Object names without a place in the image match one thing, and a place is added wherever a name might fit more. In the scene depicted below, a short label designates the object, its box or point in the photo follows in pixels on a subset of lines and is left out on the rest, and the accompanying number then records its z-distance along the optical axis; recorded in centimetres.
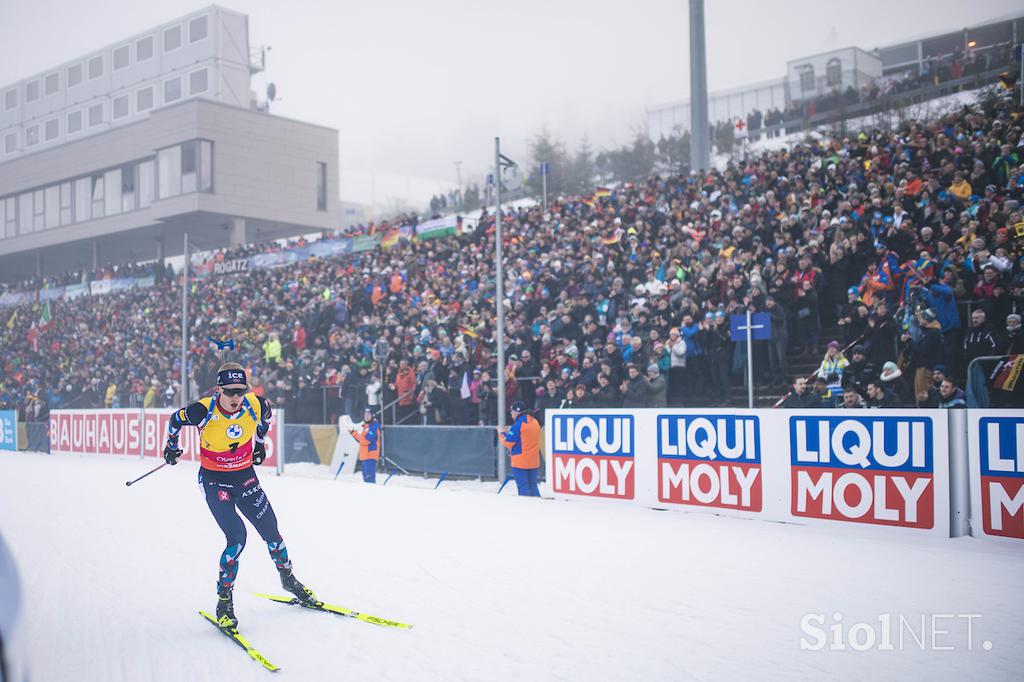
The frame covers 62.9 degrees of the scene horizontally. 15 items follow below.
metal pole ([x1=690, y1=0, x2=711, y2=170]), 2445
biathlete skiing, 663
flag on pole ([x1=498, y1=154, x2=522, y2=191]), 1645
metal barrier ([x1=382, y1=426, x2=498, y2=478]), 1582
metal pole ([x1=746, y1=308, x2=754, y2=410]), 1316
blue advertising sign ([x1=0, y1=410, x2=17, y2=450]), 2828
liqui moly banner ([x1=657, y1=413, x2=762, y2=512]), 1120
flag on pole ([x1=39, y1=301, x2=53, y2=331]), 4037
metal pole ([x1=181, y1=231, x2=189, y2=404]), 2564
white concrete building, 4344
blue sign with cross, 1409
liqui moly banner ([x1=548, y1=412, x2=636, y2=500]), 1268
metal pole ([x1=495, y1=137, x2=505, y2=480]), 1520
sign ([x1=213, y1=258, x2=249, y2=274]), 3444
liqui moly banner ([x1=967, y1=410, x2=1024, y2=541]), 881
